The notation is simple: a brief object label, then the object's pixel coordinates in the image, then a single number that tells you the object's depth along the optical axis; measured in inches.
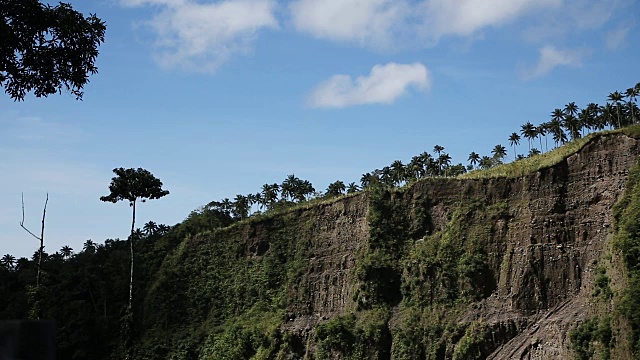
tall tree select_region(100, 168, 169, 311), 2359.7
